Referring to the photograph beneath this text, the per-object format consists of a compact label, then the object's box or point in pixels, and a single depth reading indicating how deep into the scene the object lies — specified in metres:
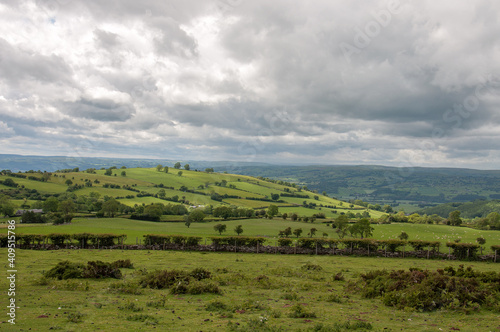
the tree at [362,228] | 65.25
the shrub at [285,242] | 49.89
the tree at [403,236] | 62.91
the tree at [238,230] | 64.92
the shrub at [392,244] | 47.72
